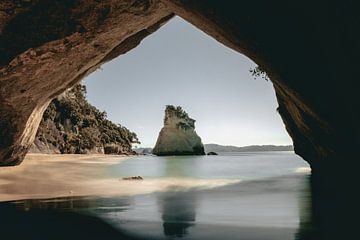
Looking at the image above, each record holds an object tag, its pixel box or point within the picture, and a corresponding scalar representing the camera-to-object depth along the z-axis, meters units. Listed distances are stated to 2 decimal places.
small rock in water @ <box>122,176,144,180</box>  13.56
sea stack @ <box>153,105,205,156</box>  81.12
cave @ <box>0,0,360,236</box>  5.79
